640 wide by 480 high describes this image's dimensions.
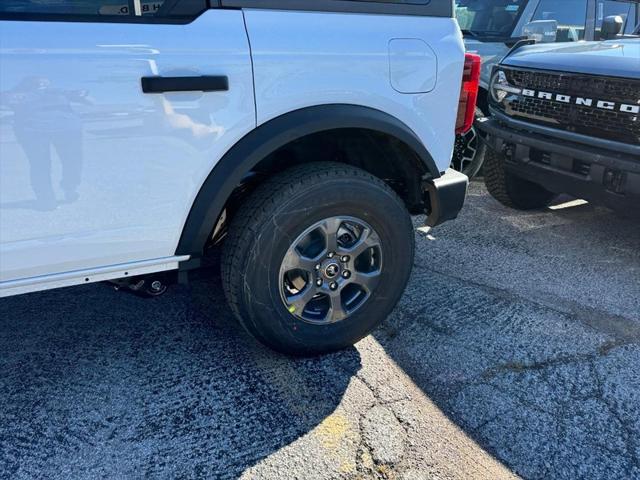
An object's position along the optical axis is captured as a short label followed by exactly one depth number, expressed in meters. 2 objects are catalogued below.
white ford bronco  1.89
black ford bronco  3.42
